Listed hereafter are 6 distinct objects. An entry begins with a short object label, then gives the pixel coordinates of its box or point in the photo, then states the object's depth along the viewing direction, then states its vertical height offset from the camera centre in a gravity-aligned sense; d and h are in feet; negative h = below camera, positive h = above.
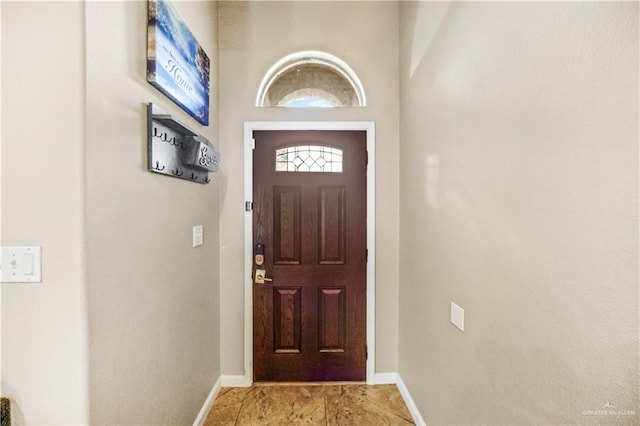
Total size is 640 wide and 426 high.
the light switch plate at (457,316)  4.23 -1.60
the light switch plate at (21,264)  2.83 -0.51
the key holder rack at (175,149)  3.90 +1.07
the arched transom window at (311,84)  7.38 +3.53
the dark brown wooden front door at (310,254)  7.18 -1.06
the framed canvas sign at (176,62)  3.87 +2.52
